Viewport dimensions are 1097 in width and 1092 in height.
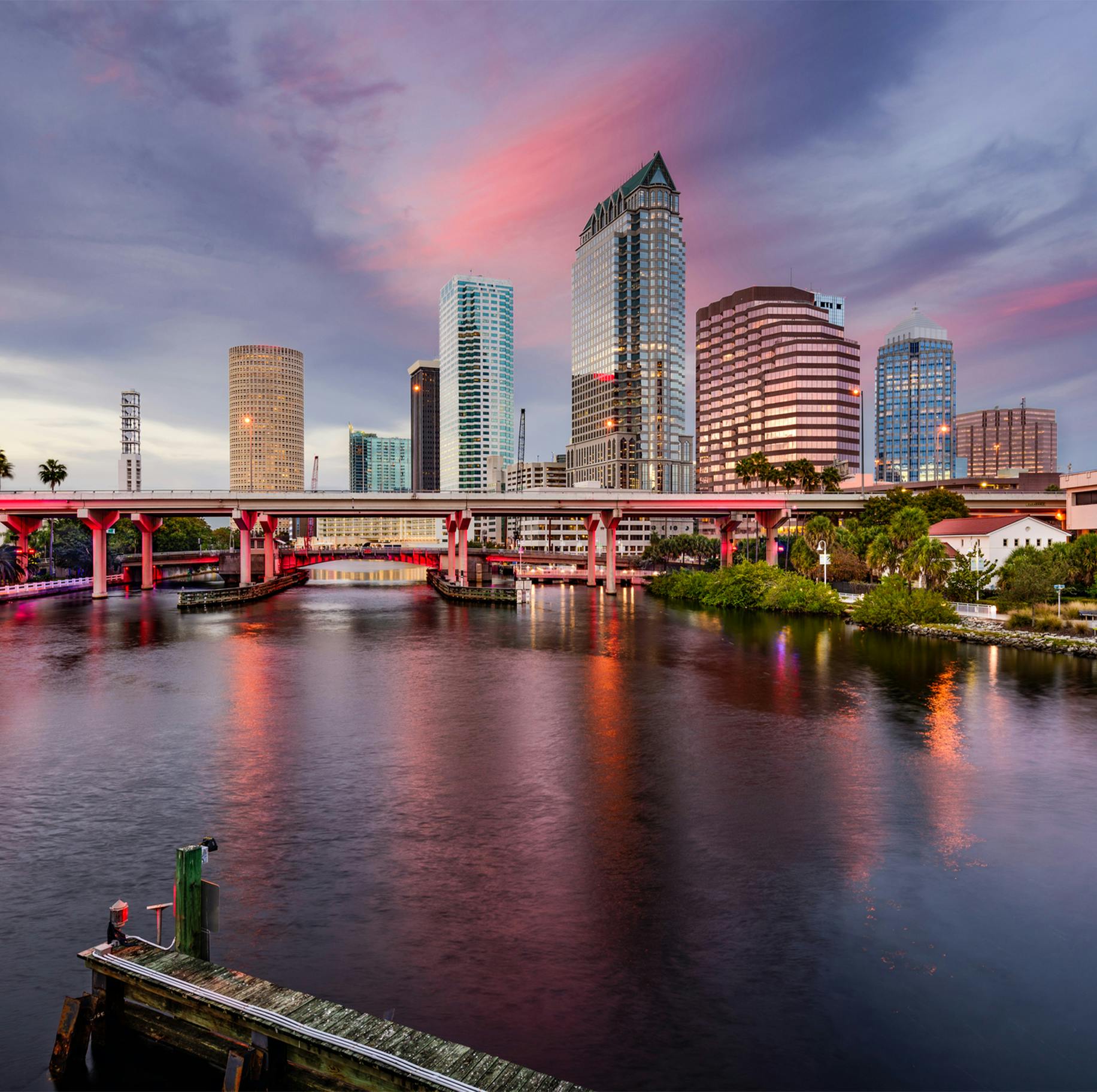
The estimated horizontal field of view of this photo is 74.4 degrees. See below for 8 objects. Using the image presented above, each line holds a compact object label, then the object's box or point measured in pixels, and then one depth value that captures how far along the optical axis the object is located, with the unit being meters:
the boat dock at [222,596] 84.38
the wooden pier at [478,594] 94.00
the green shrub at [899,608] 64.75
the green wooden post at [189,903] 12.18
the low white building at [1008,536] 87.69
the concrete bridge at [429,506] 98.00
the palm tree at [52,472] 129.25
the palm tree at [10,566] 101.25
